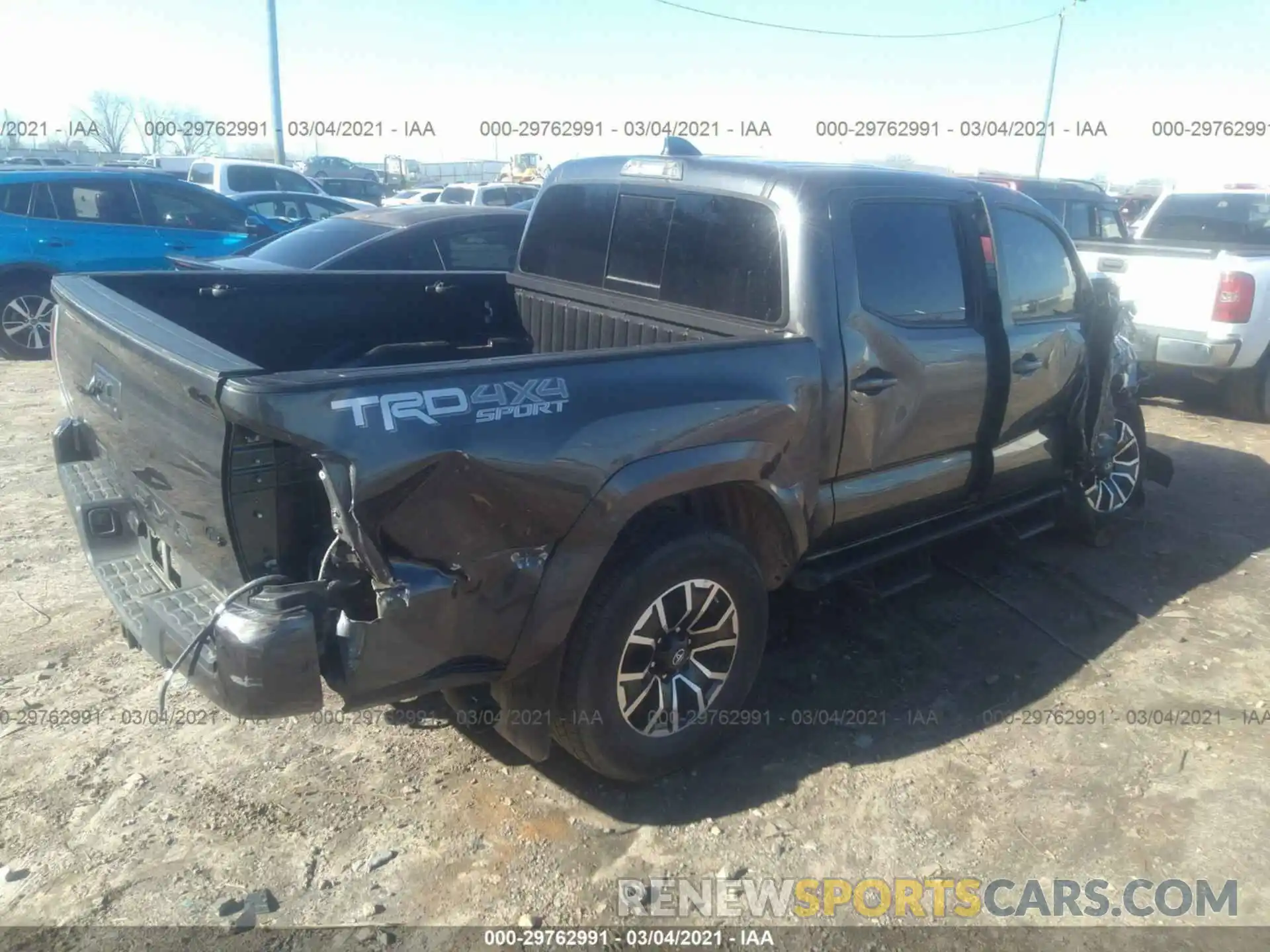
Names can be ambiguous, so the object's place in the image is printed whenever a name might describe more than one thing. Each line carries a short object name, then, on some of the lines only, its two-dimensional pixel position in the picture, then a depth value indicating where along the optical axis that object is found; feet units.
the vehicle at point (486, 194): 63.57
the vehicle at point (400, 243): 23.44
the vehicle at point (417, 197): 72.64
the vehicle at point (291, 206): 42.50
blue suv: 29.43
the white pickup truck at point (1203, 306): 23.93
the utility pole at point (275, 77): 64.44
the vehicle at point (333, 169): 109.27
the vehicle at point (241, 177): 53.93
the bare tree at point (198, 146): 168.14
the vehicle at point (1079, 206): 37.14
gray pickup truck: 7.89
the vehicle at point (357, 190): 79.10
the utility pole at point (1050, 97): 79.56
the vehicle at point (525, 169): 100.16
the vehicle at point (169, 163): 82.58
